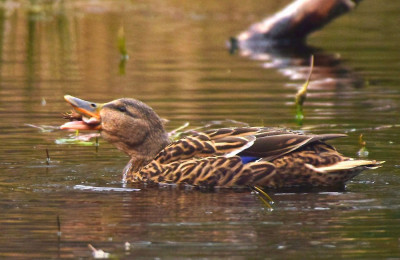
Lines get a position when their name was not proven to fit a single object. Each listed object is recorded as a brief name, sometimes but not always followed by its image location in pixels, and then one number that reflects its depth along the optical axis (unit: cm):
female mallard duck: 1778
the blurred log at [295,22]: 3959
